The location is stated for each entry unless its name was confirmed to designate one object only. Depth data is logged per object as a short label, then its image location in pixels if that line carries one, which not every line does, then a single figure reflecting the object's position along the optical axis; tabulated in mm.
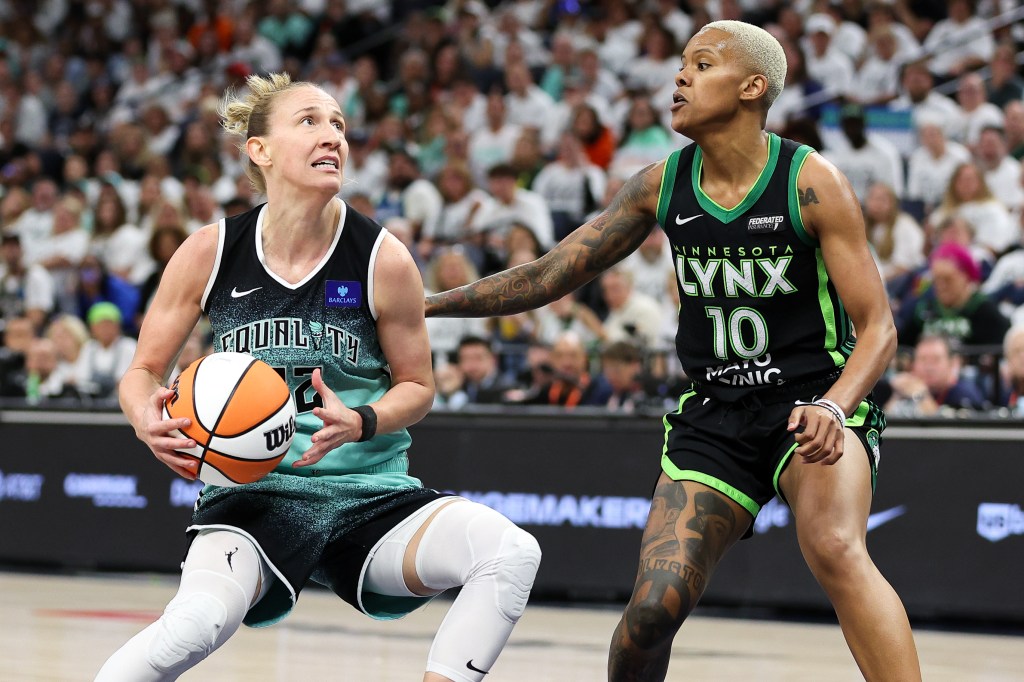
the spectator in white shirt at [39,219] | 15273
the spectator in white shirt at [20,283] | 13844
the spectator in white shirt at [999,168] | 11539
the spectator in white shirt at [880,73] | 13594
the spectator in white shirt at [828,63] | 13867
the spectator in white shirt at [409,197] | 13516
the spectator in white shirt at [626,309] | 10875
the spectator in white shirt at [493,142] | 14367
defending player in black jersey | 4246
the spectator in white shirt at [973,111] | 12359
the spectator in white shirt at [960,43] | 13625
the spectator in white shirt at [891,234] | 11102
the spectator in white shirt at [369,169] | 14680
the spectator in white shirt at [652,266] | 11555
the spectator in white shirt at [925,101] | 12656
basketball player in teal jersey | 4113
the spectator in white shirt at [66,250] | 14227
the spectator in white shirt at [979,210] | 11078
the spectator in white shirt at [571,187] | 12883
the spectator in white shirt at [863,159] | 12055
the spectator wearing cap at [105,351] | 11906
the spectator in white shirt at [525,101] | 14656
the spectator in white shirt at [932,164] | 12000
